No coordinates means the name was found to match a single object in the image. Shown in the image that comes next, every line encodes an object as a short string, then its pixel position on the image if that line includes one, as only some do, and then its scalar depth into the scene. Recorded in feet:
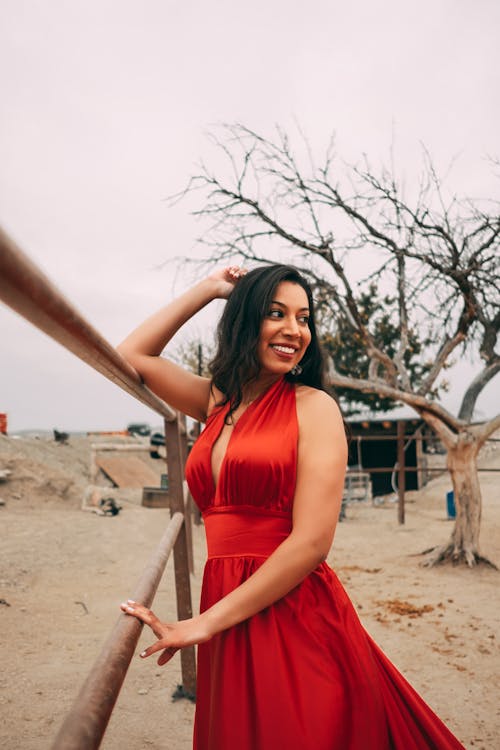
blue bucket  36.47
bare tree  21.15
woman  3.97
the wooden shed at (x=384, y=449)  61.72
